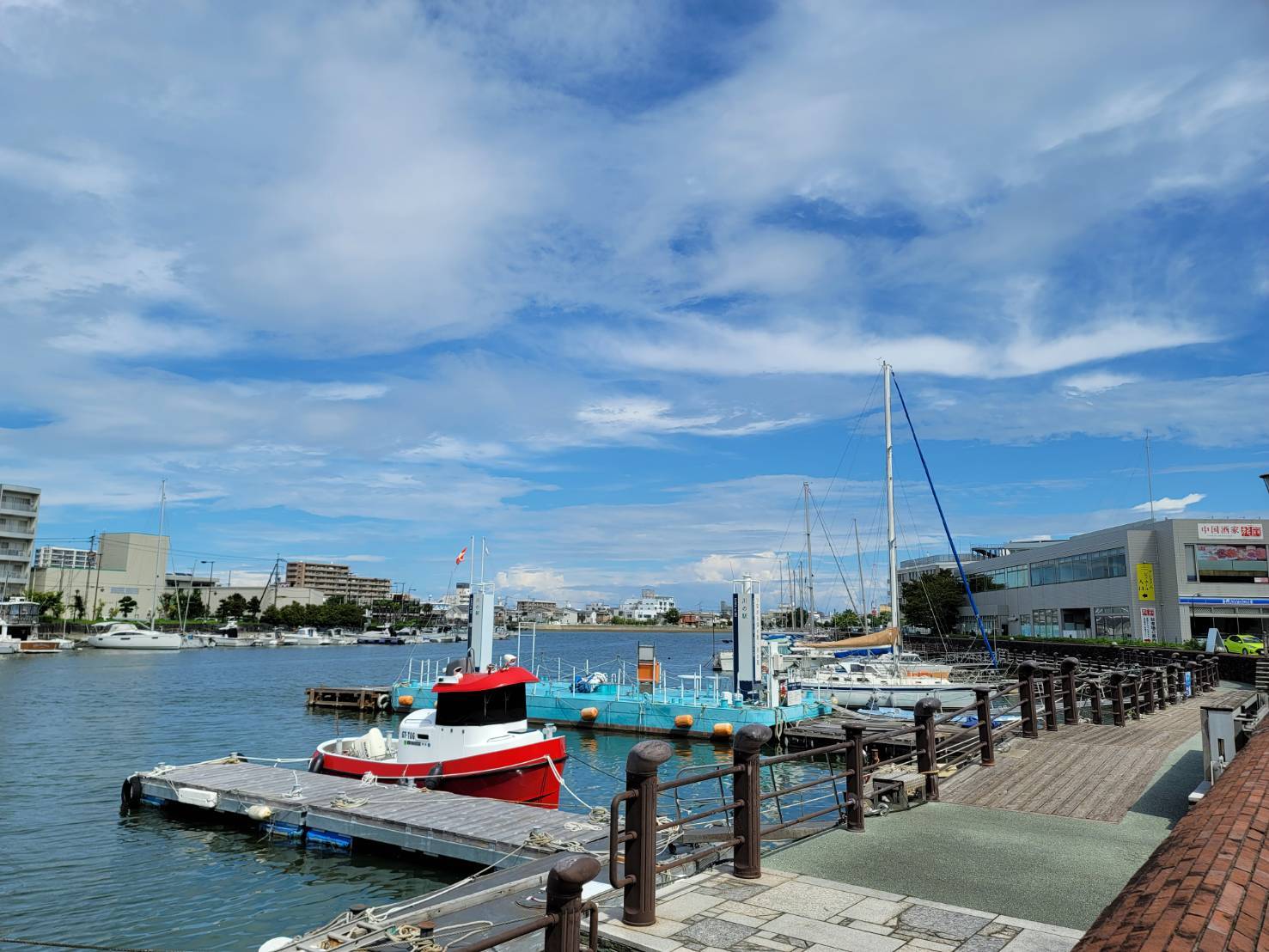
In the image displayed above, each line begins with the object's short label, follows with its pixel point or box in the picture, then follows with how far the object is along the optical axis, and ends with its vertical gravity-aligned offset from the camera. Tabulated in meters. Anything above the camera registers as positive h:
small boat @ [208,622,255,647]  128.75 -6.42
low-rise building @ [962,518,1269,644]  53.69 +1.77
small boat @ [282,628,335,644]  141.88 -6.93
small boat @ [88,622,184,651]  101.56 -5.16
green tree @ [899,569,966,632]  97.69 +0.57
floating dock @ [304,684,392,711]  47.31 -5.70
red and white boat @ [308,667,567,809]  19.97 -3.61
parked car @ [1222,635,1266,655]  43.03 -1.94
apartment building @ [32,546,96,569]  176.48 +8.09
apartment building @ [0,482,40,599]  94.94 +6.94
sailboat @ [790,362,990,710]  38.44 -3.60
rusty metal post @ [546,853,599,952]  4.32 -1.57
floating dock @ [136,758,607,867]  14.64 -4.28
